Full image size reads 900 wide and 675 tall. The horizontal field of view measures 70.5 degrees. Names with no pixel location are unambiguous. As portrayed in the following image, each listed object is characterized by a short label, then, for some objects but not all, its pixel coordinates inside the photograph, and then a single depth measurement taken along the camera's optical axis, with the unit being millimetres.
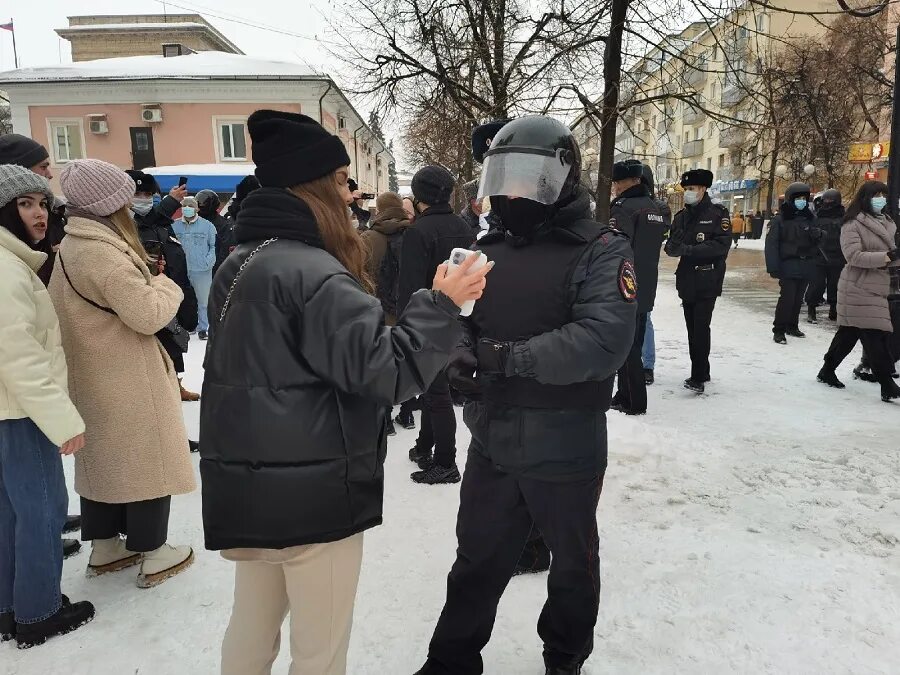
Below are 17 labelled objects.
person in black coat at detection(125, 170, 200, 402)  4422
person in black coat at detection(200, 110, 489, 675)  1531
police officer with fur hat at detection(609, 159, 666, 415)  5344
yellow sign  12297
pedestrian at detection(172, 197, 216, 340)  8953
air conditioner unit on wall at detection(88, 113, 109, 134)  26406
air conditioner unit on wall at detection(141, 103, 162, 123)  26500
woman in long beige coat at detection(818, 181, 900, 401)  5637
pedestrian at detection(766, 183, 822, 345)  8383
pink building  26250
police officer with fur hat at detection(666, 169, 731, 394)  6078
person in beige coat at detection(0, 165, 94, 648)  2254
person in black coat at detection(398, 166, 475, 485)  4199
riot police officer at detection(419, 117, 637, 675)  2033
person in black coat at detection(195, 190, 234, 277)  9273
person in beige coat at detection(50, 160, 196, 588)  2602
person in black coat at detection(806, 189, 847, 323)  8750
